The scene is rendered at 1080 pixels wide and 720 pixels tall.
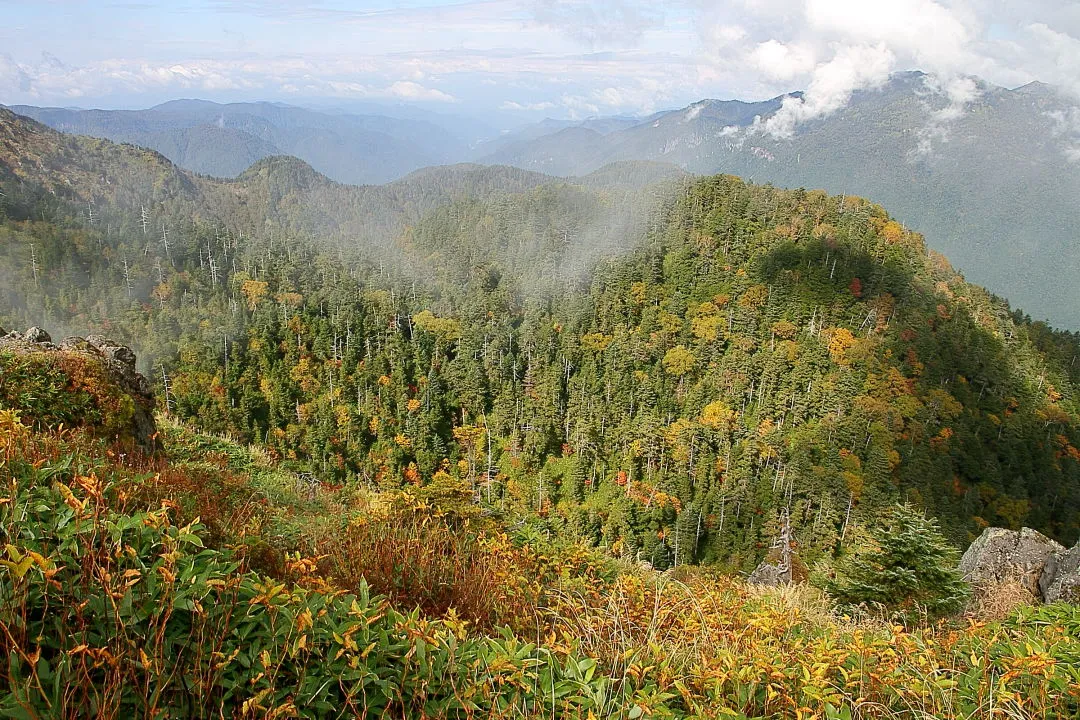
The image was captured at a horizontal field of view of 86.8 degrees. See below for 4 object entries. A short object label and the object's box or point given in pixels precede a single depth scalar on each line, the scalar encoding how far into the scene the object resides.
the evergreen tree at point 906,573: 11.08
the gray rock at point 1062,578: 10.40
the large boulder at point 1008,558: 12.61
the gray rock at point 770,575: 18.40
